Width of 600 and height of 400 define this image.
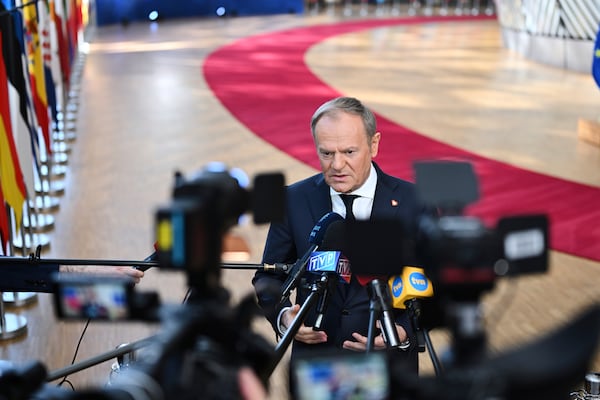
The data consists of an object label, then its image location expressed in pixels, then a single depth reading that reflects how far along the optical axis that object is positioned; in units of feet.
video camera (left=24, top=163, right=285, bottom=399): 7.84
